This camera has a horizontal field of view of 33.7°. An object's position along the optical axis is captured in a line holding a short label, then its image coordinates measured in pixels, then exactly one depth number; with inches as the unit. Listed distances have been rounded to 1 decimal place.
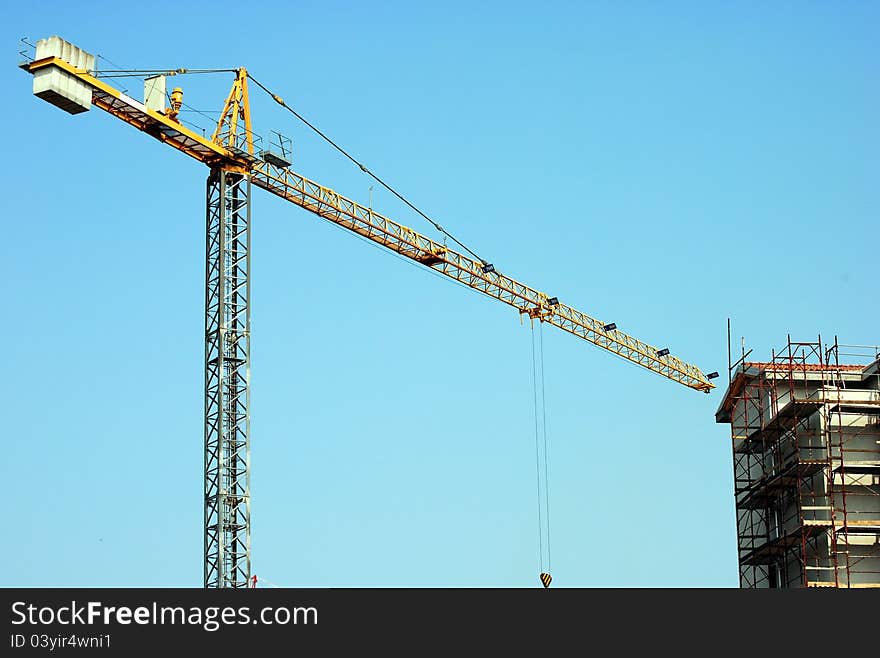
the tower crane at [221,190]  2738.7
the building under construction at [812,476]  2586.1
